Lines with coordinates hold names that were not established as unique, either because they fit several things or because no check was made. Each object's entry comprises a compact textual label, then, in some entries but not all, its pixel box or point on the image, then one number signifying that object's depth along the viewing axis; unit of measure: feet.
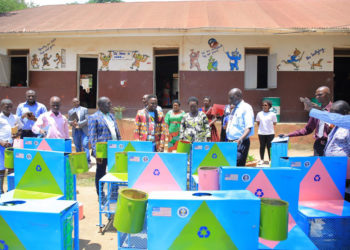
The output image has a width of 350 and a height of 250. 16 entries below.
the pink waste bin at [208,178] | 8.66
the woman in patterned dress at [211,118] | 23.07
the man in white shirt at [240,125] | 14.67
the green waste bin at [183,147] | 14.05
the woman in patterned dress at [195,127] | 17.74
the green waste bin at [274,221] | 6.02
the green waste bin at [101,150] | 14.34
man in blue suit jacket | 15.12
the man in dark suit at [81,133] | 24.53
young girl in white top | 24.30
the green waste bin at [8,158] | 11.81
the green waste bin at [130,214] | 6.13
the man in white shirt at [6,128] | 15.79
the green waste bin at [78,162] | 10.55
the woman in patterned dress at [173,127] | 20.85
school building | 32.30
